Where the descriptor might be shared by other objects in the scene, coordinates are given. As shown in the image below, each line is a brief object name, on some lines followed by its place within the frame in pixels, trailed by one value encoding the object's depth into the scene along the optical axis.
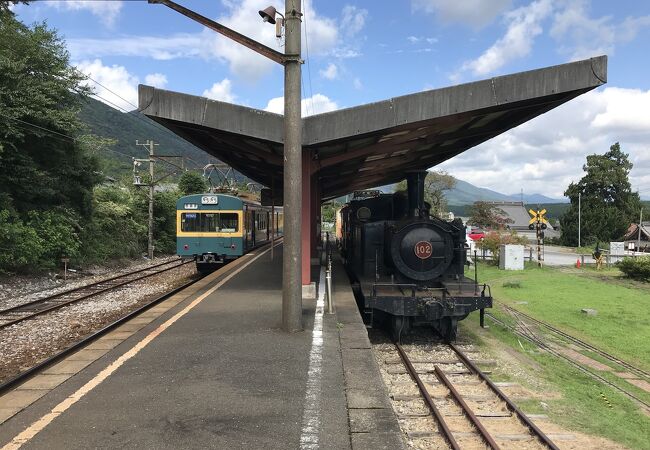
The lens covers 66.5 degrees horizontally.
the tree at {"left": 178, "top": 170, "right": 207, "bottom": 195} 39.28
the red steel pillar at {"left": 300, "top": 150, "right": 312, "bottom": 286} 10.33
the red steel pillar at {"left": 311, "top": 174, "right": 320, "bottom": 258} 16.94
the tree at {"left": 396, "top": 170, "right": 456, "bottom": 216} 50.43
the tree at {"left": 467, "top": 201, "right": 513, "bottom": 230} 45.41
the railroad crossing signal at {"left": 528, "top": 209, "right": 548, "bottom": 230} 27.71
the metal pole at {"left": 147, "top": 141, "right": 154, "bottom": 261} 26.41
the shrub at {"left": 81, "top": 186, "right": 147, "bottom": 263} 21.52
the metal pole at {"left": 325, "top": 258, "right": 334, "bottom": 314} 8.99
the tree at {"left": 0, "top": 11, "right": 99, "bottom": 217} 16.33
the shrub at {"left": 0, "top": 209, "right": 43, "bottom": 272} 15.25
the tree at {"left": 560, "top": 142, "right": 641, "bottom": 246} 51.56
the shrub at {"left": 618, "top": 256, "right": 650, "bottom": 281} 21.54
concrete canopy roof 8.69
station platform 4.13
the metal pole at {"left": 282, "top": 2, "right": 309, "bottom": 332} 7.29
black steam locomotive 9.19
